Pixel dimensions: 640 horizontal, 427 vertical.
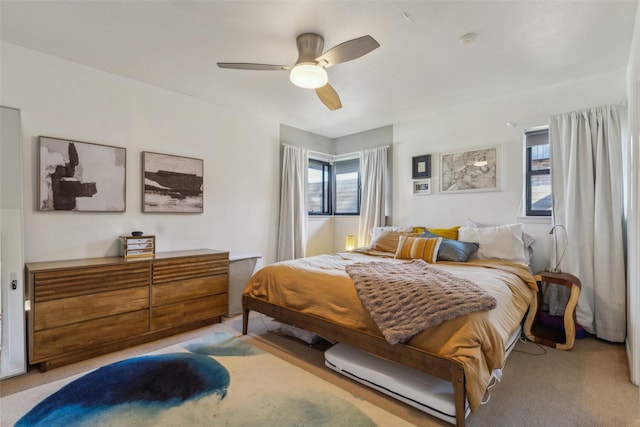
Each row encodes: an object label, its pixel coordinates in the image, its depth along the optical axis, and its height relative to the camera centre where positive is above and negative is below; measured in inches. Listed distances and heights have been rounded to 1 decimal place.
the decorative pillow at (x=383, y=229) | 152.7 -8.4
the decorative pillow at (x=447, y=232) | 139.4 -8.7
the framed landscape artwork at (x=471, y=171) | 141.3 +21.4
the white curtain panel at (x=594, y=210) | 107.3 +1.7
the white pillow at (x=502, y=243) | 118.6 -11.9
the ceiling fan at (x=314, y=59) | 79.0 +43.0
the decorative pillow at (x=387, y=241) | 142.6 -13.7
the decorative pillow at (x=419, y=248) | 122.4 -14.6
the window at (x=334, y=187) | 203.5 +17.7
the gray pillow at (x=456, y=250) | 120.1 -14.8
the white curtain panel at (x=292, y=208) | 175.3 +2.7
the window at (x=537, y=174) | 130.3 +17.6
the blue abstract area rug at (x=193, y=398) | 67.1 -46.4
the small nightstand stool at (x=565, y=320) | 101.4 -37.4
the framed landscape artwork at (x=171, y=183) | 124.8 +12.6
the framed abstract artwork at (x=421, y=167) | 163.6 +25.9
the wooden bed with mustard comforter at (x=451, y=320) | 64.7 -25.7
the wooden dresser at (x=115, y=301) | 88.3 -30.7
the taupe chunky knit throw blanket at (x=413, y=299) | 68.9 -20.9
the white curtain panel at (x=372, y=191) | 178.2 +13.2
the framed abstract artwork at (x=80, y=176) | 101.0 +12.8
